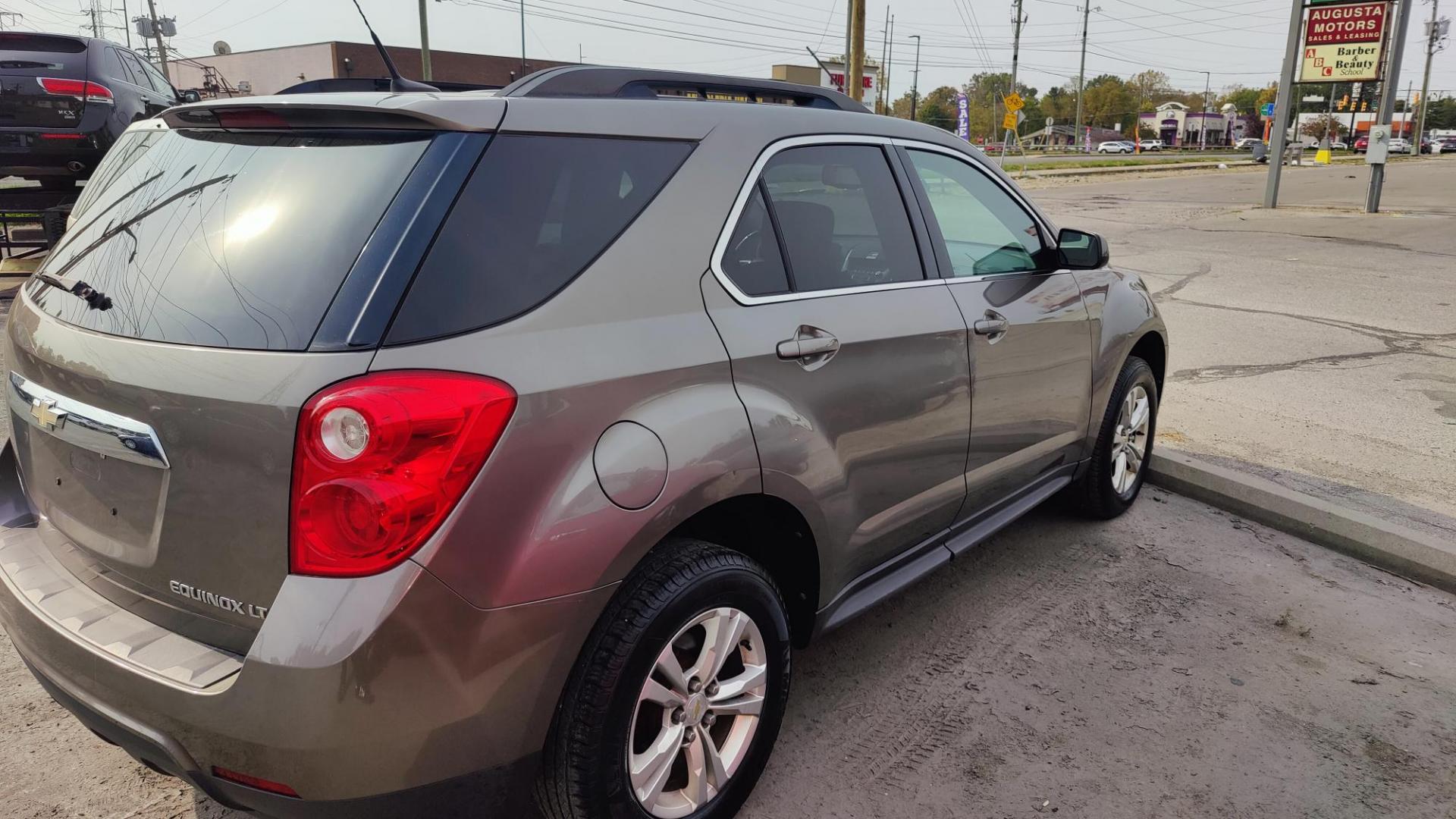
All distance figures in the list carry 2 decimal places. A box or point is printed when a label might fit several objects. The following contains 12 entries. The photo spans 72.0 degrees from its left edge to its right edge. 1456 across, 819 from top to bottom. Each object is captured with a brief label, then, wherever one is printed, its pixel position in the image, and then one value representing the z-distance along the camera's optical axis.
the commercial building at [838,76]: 30.84
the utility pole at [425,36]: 34.97
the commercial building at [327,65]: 53.44
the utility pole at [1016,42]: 60.87
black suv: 8.57
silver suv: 1.80
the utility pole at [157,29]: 52.85
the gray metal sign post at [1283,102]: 21.20
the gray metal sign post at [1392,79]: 18.69
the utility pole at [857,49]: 24.81
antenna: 2.54
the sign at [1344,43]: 20.84
